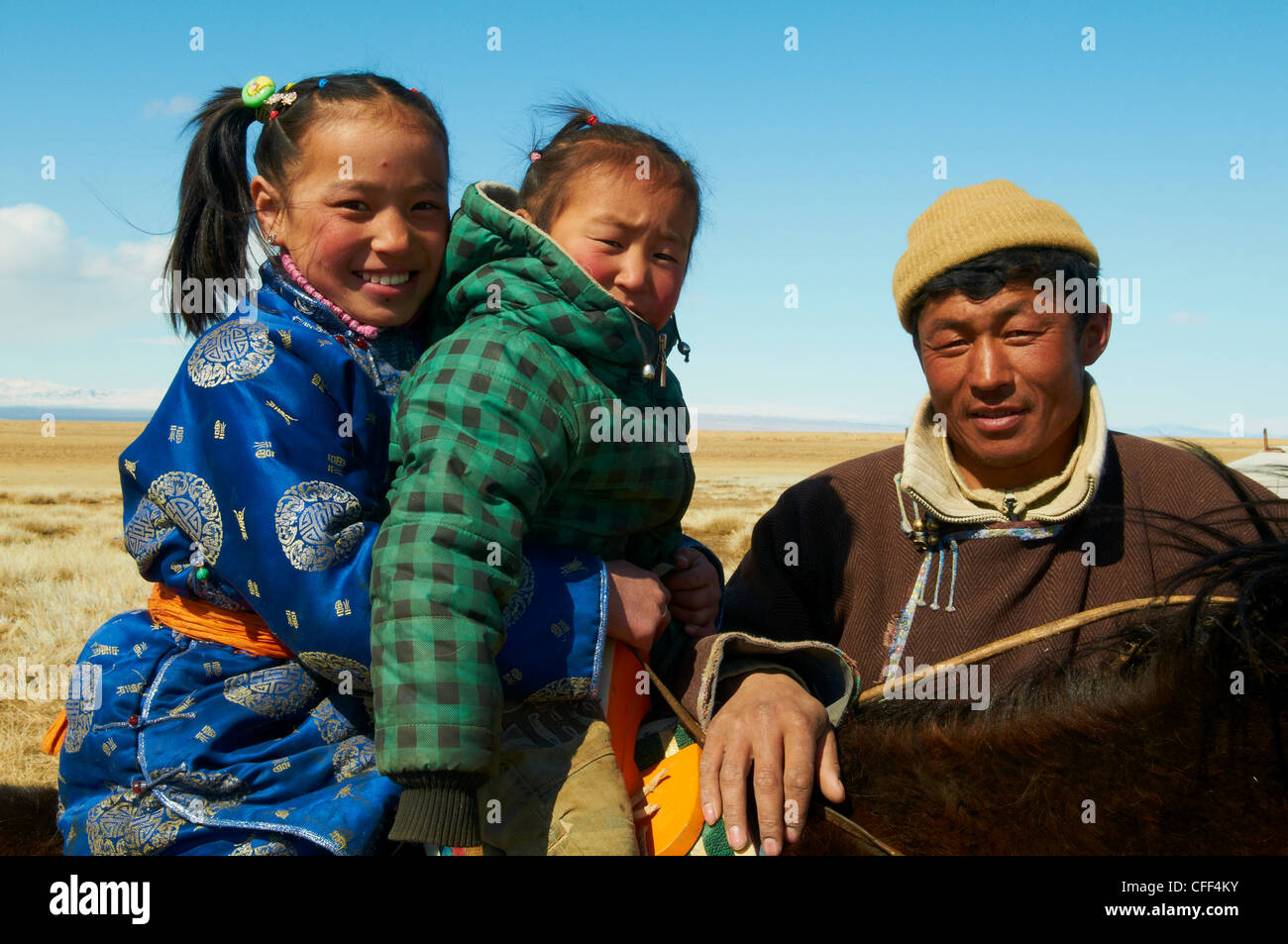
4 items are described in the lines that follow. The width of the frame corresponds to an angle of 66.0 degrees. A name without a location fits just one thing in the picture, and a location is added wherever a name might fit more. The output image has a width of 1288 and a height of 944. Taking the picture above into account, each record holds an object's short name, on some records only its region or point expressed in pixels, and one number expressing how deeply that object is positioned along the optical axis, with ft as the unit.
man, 9.53
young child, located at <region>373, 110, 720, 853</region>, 6.36
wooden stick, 7.50
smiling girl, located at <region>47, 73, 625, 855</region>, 6.97
